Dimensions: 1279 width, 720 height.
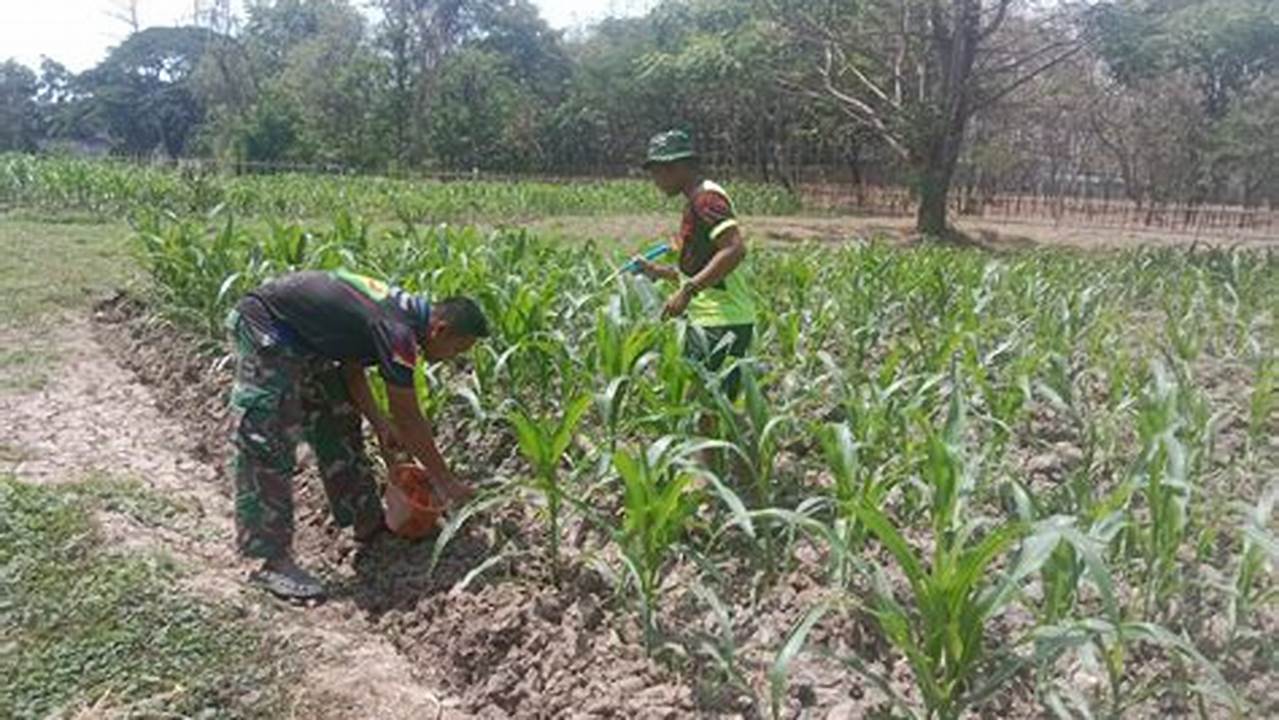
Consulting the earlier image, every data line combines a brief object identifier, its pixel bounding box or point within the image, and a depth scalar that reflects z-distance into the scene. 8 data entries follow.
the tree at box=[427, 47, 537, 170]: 39.47
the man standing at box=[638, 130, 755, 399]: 3.71
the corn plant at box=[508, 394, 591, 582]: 2.92
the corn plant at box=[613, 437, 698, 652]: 2.55
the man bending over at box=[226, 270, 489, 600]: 3.17
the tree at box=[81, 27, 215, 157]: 58.06
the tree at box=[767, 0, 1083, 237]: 18.14
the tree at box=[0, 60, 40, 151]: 55.41
